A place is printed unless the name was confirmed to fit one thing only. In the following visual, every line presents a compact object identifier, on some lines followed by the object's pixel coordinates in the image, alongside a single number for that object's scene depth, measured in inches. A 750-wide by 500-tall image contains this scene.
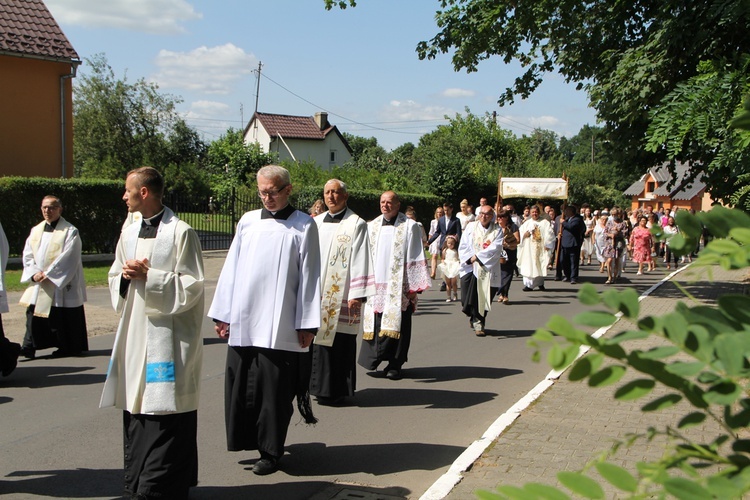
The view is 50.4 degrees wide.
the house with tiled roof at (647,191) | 2915.8
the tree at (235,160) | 1530.5
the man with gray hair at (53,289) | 386.0
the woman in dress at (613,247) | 800.9
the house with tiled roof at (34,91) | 954.7
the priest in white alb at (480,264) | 464.8
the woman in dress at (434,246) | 728.3
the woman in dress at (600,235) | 894.4
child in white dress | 633.0
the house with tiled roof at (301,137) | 2664.9
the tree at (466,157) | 1488.7
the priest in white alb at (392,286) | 347.9
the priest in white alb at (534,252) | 737.6
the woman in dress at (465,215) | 729.6
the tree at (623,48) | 427.7
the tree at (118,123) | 1668.3
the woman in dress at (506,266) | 627.0
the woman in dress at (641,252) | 905.5
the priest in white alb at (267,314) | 220.2
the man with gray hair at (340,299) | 293.4
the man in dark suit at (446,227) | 697.0
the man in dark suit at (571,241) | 803.4
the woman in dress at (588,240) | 1101.7
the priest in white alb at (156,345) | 186.5
